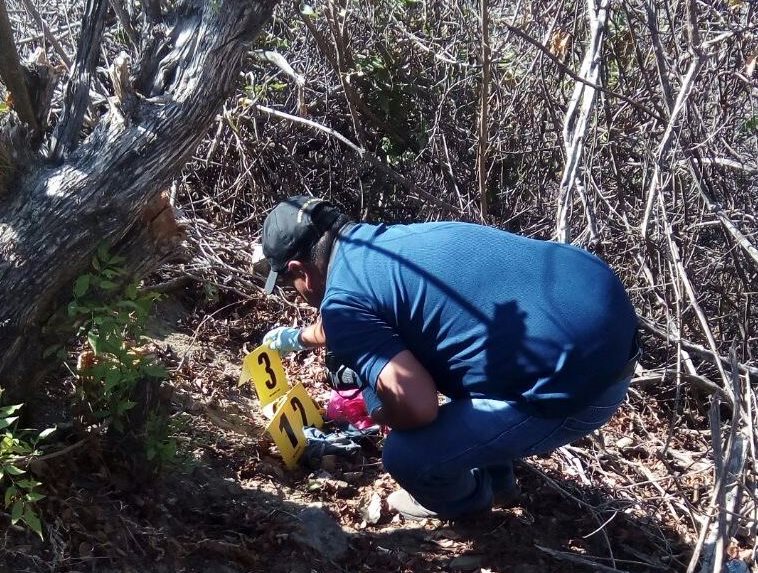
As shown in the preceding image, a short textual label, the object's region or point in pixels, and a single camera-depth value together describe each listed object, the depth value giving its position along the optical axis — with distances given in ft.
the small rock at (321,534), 10.62
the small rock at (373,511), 11.48
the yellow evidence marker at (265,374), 12.69
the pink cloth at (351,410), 13.19
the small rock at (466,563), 10.86
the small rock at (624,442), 13.51
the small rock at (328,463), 12.33
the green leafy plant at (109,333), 8.97
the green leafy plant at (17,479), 7.97
